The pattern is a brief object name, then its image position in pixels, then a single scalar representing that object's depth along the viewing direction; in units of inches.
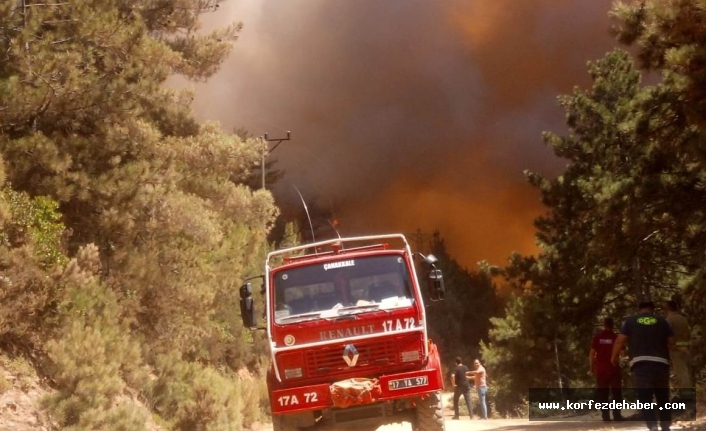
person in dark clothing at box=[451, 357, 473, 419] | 922.1
